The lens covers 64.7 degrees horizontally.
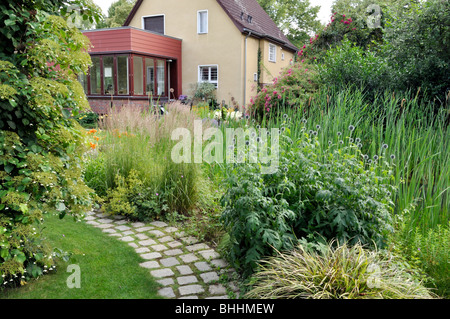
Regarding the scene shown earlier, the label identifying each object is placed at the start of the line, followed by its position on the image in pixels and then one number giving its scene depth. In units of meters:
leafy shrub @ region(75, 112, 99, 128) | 10.31
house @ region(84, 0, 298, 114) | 17.08
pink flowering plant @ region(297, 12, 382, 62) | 11.96
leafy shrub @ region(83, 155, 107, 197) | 5.05
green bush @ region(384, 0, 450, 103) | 5.65
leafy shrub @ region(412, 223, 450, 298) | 2.71
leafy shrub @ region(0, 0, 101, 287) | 2.39
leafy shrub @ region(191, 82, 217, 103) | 18.83
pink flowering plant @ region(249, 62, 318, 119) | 7.62
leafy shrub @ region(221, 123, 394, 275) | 2.74
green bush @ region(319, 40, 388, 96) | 6.83
